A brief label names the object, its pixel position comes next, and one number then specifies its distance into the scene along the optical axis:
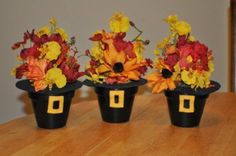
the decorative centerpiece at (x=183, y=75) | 1.30
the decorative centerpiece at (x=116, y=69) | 1.35
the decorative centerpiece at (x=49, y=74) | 1.29
